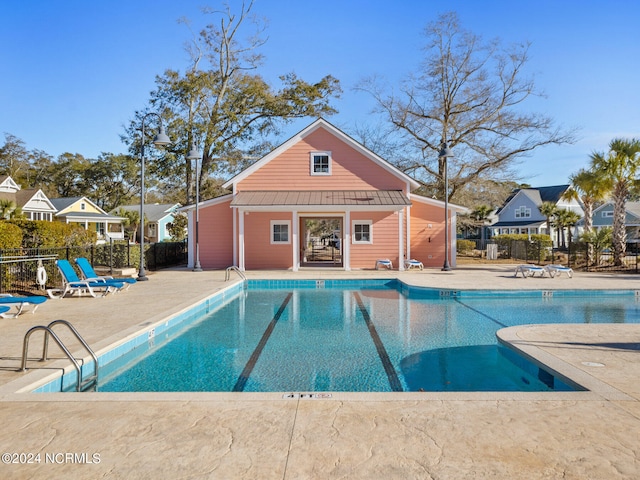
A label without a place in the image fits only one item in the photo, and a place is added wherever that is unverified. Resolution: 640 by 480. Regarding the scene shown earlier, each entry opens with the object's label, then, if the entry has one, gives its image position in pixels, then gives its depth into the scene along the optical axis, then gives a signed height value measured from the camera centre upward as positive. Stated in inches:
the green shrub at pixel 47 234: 556.7 +25.8
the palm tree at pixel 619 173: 717.3 +130.7
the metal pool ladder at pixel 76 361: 184.1 -51.7
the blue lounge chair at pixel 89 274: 452.9 -23.5
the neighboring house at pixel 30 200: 1381.6 +178.6
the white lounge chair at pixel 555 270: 615.5 -31.8
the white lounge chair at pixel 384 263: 751.7 -23.5
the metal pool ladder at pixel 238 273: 594.9 -37.2
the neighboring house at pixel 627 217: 1743.4 +134.4
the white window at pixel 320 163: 796.0 +166.3
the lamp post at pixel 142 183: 520.4 +92.1
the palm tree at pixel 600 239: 769.3 +16.6
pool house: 777.6 +70.5
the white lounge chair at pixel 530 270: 625.3 -32.0
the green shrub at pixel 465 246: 1270.3 +9.9
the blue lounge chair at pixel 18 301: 315.9 -36.5
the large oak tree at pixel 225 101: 1106.1 +410.7
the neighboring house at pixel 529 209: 1732.3 +172.5
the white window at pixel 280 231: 786.8 +37.2
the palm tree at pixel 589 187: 746.8 +112.3
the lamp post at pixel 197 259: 724.0 -13.0
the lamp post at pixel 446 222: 649.2 +47.1
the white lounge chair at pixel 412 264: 748.8 -25.7
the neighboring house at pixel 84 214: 1481.3 +138.0
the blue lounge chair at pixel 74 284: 429.1 -33.3
